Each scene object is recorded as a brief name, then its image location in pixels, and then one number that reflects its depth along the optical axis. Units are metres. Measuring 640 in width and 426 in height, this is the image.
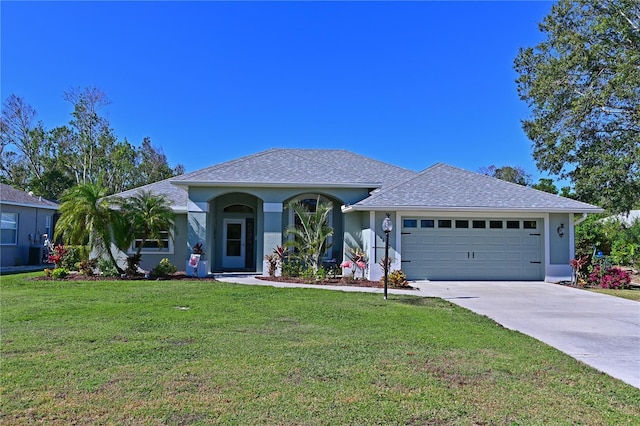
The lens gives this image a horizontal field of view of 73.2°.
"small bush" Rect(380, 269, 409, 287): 13.31
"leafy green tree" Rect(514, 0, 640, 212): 19.66
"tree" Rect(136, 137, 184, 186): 40.88
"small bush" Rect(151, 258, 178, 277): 15.46
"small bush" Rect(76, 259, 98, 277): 15.20
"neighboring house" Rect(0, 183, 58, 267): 19.88
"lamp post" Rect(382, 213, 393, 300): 11.39
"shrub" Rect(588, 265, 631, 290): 13.93
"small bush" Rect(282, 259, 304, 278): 15.69
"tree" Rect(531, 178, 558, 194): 36.12
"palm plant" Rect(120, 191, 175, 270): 14.77
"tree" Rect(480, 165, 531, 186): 46.72
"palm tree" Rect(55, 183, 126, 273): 14.17
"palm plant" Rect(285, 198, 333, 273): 15.10
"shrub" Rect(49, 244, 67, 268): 15.79
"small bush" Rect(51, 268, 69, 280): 14.46
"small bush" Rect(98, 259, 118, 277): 15.40
